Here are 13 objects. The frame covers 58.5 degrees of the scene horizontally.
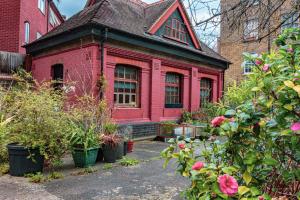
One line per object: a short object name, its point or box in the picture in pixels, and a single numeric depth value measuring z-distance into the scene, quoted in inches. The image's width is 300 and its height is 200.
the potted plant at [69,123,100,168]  265.3
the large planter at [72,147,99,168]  265.6
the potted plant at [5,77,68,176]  233.5
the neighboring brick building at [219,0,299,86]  956.1
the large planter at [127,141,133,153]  353.3
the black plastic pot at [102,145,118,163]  290.0
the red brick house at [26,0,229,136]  399.5
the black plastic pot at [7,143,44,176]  231.8
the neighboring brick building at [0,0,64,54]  628.7
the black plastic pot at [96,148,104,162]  298.8
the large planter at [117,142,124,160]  298.5
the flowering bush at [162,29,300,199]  67.6
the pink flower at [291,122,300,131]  61.5
